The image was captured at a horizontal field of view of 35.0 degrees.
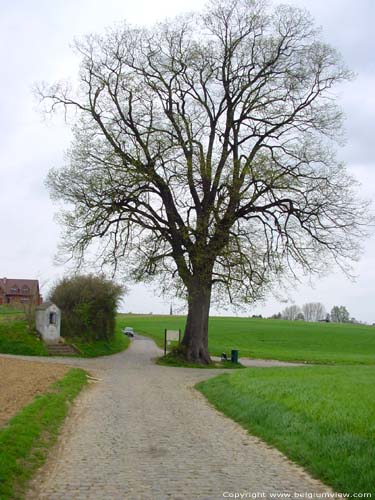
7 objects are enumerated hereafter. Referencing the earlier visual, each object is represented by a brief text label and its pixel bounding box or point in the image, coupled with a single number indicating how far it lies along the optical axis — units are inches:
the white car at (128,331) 2885.1
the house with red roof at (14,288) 4194.1
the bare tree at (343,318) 7706.7
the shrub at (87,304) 1563.7
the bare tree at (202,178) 1167.6
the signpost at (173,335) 1453.0
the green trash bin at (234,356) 1332.4
